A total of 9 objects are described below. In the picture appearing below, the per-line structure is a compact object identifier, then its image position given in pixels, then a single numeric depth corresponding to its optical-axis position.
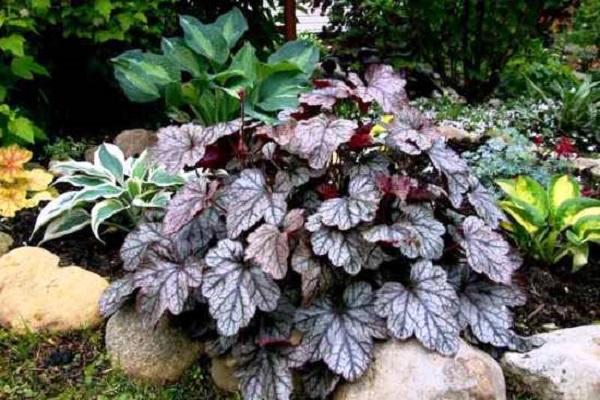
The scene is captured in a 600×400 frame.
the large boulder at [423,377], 2.25
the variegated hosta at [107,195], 3.09
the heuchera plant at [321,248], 2.34
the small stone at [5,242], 3.20
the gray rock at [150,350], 2.57
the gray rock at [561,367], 2.36
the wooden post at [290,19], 4.77
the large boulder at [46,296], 2.76
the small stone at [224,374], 2.48
